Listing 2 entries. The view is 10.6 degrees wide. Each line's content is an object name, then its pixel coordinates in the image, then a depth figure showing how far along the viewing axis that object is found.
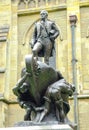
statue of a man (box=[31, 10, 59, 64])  9.53
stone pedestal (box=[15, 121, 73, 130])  7.74
